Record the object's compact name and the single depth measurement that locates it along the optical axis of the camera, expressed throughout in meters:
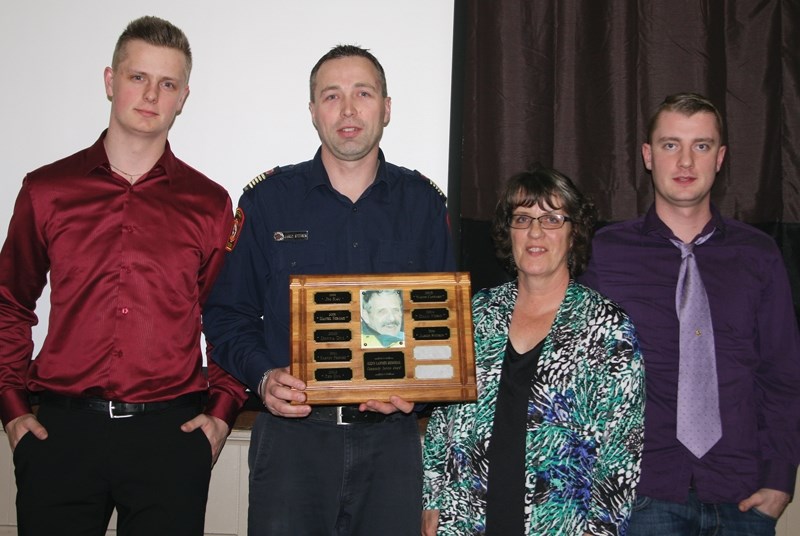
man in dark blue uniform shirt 2.14
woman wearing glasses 1.91
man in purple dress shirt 2.23
